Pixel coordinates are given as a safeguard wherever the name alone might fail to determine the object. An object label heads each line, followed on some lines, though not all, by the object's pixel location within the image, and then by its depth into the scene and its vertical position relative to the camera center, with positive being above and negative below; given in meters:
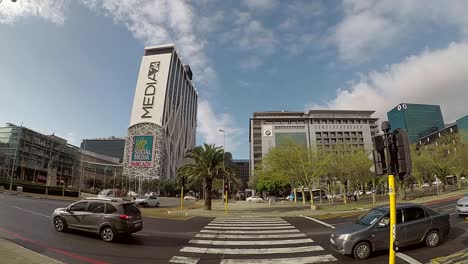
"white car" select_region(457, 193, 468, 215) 15.63 -1.47
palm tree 30.75 +1.69
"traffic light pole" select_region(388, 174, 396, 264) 6.39 -0.78
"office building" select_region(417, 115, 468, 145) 114.38 +22.57
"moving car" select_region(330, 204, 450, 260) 8.61 -1.62
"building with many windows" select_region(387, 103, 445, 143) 150.12 +34.08
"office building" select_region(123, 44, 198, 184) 129.75 +31.76
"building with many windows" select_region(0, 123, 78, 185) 85.44 +9.94
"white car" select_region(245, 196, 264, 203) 65.86 -4.20
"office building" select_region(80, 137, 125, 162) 194.75 +25.91
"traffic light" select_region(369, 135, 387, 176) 7.04 +0.63
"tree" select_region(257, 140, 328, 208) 33.56 +2.38
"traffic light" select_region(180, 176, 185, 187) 28.09 +0.14
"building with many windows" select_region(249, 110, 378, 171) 133.12 +27.05
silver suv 11.15 -1.45
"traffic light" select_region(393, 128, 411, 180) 6.52 +0.66
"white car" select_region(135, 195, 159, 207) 37.34 -2.45
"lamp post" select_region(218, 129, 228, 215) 31.44 +2.51
